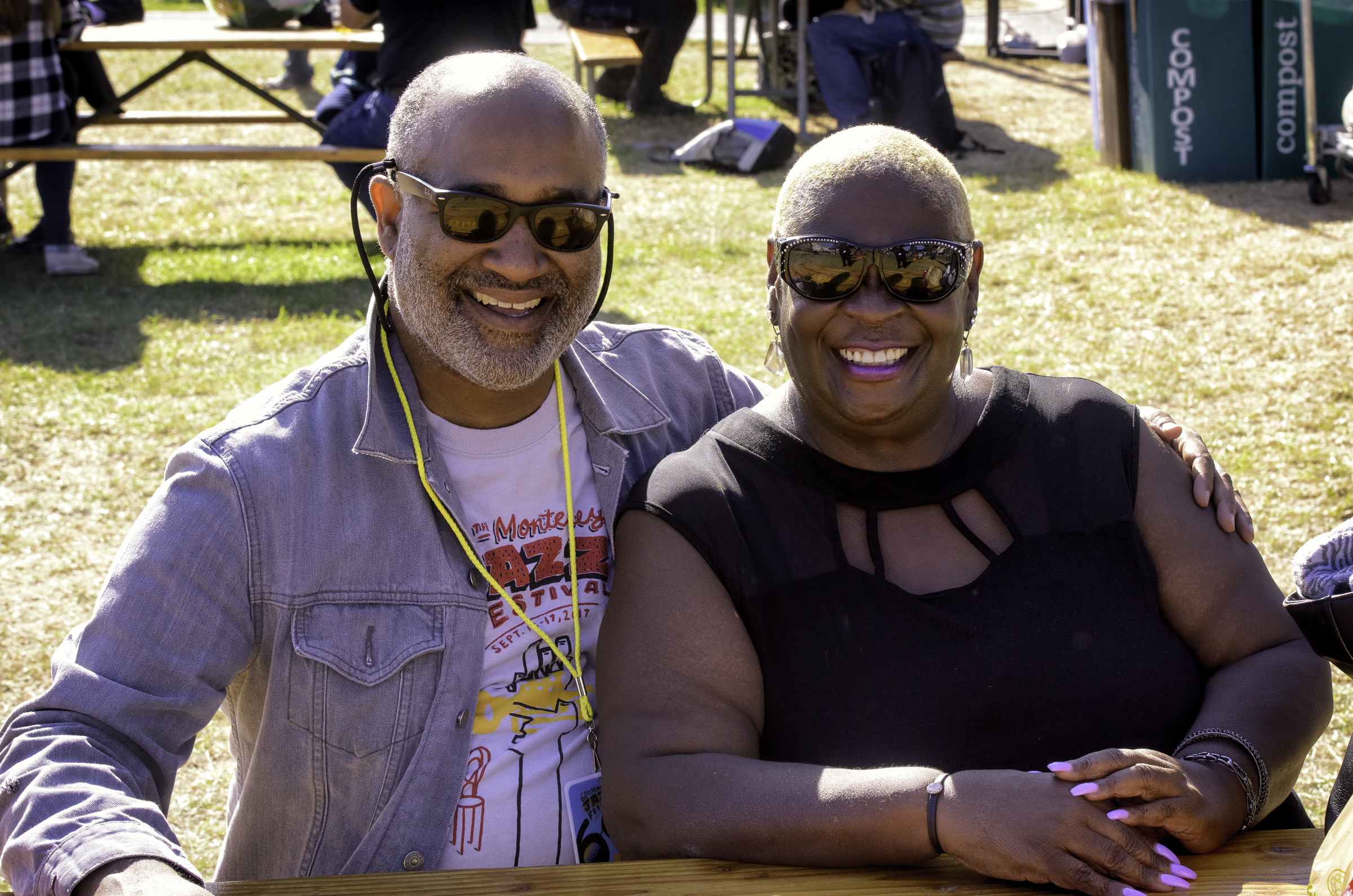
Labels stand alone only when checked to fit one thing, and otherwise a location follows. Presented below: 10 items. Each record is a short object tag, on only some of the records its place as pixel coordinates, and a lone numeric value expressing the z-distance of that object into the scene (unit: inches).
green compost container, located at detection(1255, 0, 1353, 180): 299.6
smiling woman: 71.4
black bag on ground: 360.8
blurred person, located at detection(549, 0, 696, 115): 415.5
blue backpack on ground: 360.8
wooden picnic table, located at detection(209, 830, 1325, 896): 67.9
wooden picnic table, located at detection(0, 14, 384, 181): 277.7
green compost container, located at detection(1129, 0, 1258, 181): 307.7
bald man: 77.1
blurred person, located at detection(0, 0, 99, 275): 267.0
